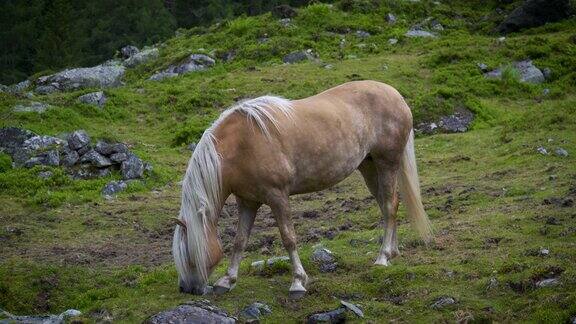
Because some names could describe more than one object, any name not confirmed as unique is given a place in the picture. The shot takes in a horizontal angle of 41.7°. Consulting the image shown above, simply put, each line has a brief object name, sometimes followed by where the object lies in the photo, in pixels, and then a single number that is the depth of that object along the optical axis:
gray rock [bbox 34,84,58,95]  21.33
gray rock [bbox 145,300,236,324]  6.93
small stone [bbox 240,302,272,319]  7.42
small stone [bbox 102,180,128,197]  13.45
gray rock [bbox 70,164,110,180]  14.05
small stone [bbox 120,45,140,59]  27.38
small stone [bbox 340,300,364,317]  7.26
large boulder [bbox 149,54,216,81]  21.72
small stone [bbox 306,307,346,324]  7.17
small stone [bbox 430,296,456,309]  7.31
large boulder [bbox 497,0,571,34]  23.09
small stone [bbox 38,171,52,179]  13.83
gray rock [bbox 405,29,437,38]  23.56
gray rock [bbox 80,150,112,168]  14.18
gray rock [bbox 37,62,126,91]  21.56
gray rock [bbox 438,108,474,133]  16.59
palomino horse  7.79
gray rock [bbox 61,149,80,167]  14.29
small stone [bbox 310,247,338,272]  8.85
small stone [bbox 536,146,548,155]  13.11
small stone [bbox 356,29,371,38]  23.70
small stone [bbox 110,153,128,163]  14.28
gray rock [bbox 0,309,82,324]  7.42
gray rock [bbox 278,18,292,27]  24.15
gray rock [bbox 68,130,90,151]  14.55
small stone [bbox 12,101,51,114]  16.75
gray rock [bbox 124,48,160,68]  24.67
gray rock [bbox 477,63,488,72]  19.55
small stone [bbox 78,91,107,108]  18.31
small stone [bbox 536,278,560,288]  7.25
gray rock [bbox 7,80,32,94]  22.79
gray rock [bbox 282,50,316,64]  21.73
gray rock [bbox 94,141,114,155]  14.39
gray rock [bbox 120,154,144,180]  14.02
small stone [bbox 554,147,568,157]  12.76
